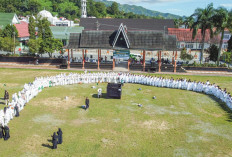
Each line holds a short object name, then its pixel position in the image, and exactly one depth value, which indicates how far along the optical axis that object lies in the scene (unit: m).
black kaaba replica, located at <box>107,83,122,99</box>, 25.38
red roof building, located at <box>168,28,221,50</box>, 72.99
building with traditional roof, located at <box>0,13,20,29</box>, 71.21
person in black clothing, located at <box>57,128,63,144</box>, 15.87
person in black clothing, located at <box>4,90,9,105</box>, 23.31
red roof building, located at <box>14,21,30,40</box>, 69.01
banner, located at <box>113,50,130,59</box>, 39.44
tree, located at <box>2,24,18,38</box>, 52.42
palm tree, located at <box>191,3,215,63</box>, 42.16
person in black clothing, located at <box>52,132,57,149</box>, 15.27
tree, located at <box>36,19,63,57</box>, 42.59
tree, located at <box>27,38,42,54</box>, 42.28
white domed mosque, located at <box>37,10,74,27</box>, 112.18
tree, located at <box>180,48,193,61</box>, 45.62
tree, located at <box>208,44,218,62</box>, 45.38
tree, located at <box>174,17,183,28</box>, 97.40
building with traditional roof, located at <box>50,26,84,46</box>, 70.00
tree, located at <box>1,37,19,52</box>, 44.09
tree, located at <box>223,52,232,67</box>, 44.43
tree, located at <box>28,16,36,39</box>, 58.43
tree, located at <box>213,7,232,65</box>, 40.16
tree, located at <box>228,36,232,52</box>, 52.69
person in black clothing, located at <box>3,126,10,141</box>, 16.22
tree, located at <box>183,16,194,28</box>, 44.55
